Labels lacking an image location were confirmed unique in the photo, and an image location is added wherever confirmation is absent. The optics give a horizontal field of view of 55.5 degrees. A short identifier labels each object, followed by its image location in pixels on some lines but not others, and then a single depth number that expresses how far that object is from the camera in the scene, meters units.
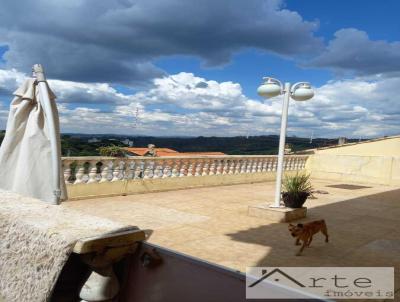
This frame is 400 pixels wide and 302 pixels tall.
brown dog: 5.19
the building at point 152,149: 12.15
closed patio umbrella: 3.80
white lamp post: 7.66
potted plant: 7.61
